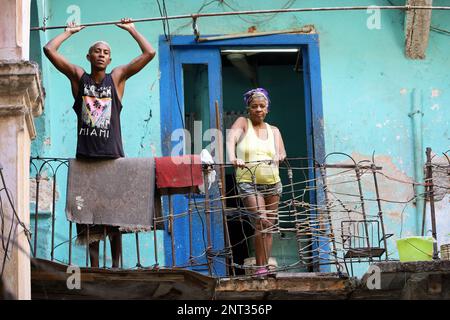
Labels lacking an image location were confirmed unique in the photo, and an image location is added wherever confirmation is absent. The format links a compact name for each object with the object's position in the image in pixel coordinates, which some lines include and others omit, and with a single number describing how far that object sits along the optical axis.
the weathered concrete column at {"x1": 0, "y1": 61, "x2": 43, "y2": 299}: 9.30
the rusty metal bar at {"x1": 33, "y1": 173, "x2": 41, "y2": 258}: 10.96
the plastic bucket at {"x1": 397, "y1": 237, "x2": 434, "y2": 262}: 11.81
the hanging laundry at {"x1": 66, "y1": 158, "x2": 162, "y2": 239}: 11.13
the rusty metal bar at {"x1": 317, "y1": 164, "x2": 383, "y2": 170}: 11.82
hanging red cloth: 11.25
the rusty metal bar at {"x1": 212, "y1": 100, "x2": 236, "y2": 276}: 11.41
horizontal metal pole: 11.15
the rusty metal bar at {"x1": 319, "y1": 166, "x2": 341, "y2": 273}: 11.41
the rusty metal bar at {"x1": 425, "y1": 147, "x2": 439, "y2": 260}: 11.62
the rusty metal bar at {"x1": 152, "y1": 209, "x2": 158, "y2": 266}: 11.16
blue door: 12.90
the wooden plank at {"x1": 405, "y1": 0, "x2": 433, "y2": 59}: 13.62
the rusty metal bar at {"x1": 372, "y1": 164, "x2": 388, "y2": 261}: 11.62
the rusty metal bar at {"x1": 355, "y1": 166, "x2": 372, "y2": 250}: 11.56
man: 11.12
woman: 11.52
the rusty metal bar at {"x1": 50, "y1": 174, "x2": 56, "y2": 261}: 11.23
